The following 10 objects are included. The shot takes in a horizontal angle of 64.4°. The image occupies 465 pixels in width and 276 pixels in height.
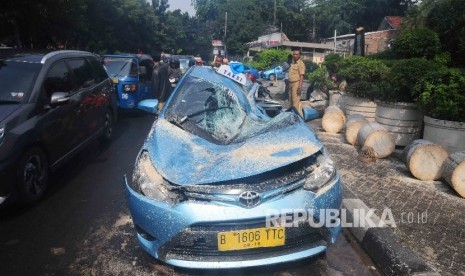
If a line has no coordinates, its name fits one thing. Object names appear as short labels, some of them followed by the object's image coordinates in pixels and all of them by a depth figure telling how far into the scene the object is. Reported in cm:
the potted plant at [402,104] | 671
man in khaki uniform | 950
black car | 417
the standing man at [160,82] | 930
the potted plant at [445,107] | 563
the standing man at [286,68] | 1378
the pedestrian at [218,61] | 1303
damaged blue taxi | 276
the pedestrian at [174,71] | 1171
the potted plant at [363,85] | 815
